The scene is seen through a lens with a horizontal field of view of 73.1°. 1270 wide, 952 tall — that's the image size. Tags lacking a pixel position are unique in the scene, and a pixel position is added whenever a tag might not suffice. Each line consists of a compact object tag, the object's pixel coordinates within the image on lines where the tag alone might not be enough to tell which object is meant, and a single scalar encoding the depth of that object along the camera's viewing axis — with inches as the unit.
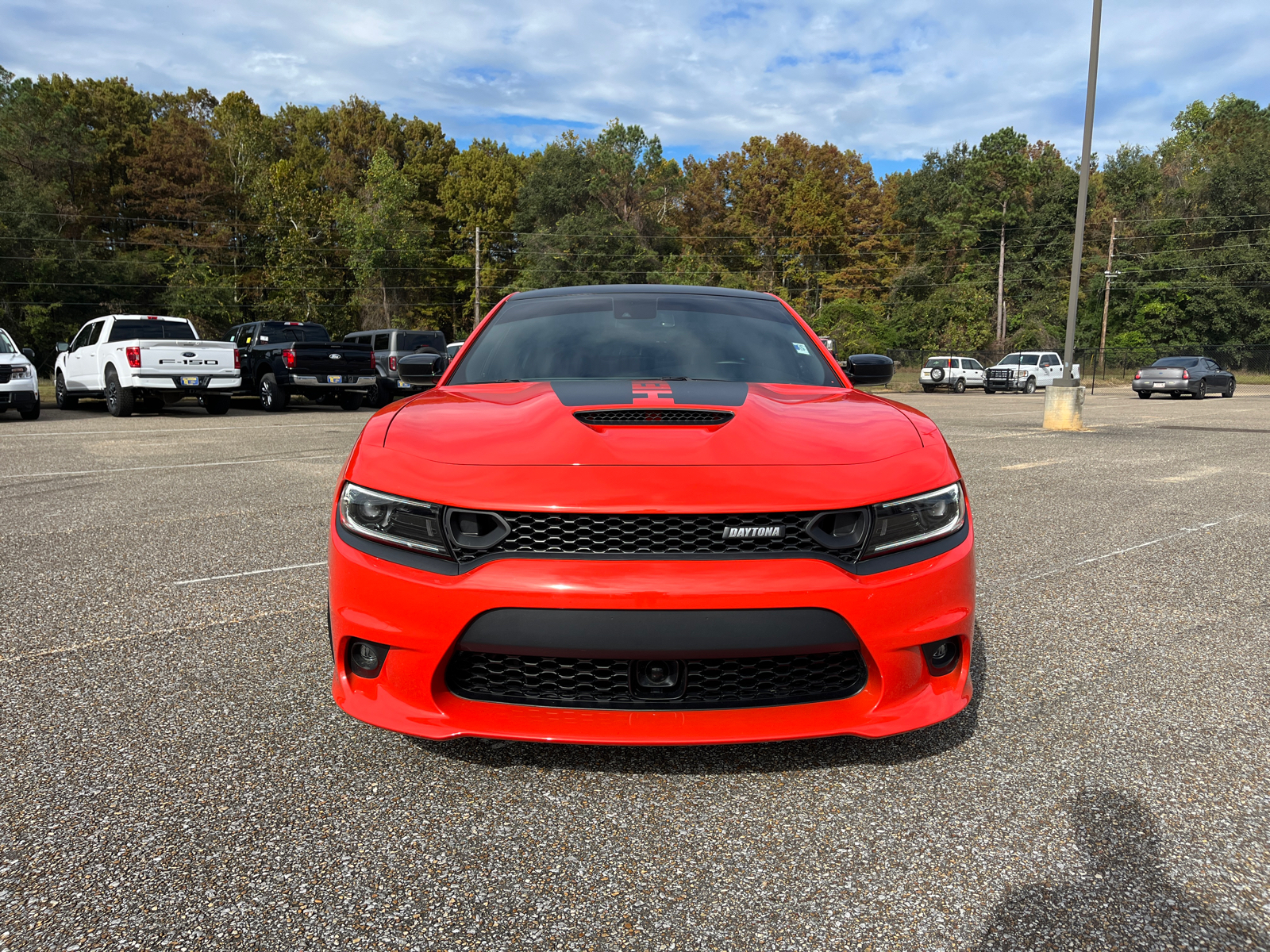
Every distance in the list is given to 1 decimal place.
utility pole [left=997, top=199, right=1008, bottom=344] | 2573.8
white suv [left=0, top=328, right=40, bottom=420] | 568.4
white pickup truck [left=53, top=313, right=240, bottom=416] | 611.5
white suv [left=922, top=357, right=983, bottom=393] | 1510.8
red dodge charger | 82.9
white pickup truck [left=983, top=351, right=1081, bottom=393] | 1444.4
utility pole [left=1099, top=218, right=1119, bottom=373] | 1836.9
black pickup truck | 721.0
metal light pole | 578.9
